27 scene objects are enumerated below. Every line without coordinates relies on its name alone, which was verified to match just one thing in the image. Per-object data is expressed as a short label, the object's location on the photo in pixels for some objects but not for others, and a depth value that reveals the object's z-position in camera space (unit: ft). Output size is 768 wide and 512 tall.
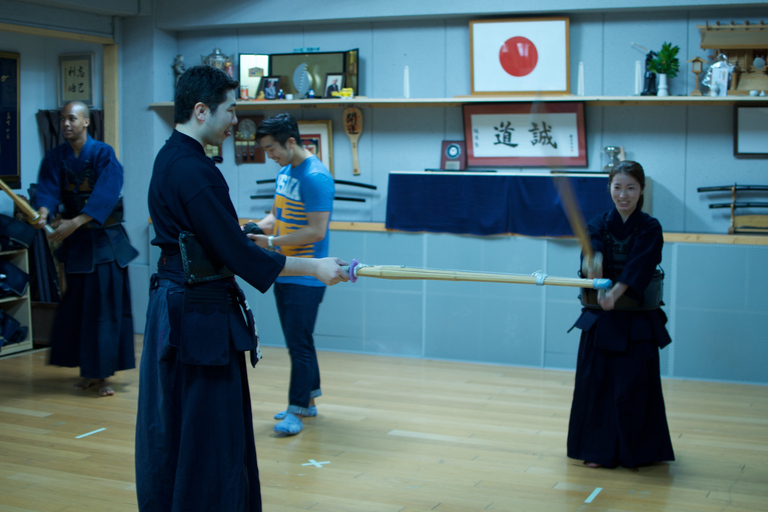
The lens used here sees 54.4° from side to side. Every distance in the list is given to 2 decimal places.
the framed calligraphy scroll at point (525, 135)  17.37
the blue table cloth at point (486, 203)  16.19
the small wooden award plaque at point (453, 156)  18.43
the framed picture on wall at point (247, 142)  19.98
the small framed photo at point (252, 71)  19.69
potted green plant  16.29
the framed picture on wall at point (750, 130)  16.28
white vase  16.44
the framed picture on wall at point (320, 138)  19.39
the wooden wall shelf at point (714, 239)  15.64
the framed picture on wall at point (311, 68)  18.85
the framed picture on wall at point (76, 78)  20.80
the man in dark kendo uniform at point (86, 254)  14.24
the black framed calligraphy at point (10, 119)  19.80
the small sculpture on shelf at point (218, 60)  19.62
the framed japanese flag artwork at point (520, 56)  17.25
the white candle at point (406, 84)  17.99
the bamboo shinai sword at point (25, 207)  13.62
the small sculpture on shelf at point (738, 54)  15.74
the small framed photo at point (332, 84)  18.80
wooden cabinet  17.89
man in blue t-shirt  11.54
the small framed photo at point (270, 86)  19.22
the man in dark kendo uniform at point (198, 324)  6.98
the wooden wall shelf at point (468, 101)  16.05
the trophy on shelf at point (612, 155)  16.90
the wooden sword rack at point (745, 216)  15.94
